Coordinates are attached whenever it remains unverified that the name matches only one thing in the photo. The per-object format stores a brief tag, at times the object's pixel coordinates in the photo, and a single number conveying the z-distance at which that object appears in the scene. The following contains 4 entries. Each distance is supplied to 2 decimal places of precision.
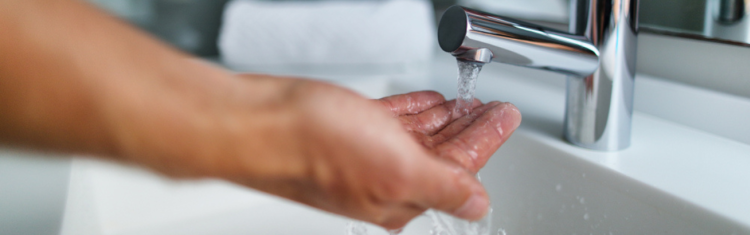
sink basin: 0.37
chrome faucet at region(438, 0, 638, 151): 0.36
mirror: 0.46
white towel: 0.76
